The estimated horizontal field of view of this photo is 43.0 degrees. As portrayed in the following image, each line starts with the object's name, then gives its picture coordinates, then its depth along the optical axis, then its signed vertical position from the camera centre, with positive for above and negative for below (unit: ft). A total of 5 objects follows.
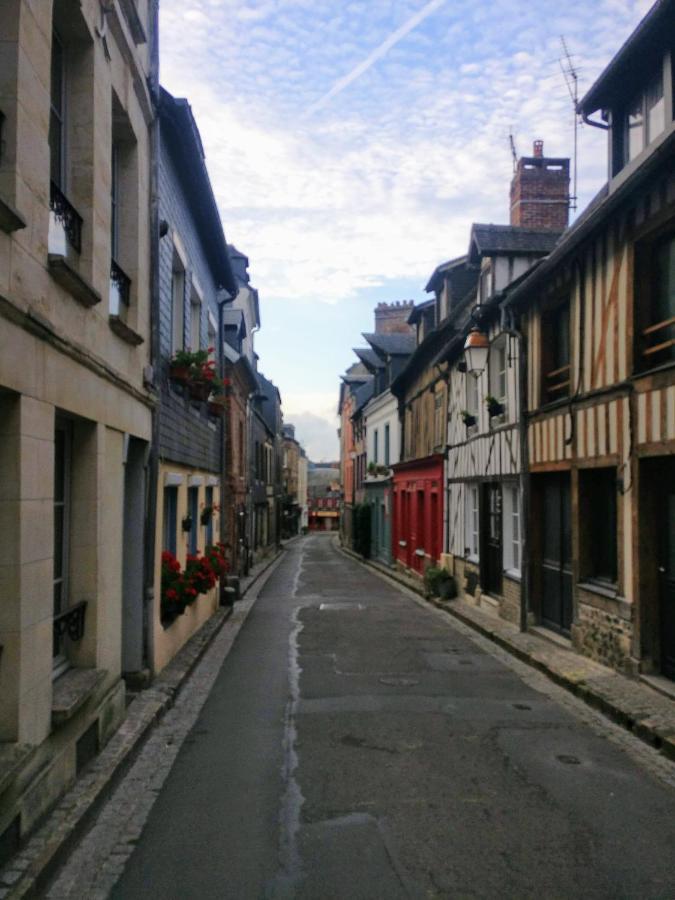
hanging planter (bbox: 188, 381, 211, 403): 36.96 +4.40
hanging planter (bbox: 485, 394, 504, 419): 45.16 +4.45
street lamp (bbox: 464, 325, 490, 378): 45.19 +7.50
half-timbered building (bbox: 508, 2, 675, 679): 27.20 +3.68
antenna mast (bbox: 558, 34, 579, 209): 40.80 +20.01
